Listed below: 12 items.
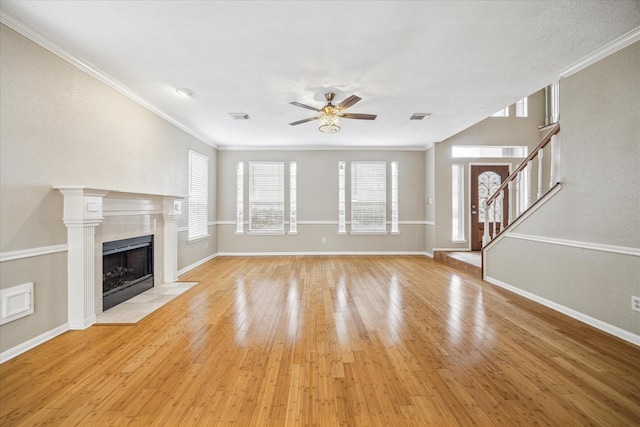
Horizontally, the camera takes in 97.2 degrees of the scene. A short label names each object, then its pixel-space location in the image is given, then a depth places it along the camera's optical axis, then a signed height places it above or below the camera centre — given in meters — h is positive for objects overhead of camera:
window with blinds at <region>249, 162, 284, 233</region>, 7.36 +0.44
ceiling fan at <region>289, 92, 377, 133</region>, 3.67 +1.33
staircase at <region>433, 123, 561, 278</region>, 3.64 -0.03
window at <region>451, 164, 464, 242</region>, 6.86 +0.31
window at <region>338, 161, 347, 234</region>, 7.43 +0.32
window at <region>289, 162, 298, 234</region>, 7.41 +0.26
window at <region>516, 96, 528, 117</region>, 6.94 +2.58
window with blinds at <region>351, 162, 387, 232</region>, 7.46 +0.49
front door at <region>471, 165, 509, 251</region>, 6.80 +0.57
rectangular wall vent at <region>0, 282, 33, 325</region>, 2.26 -0.75
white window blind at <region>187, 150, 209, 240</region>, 5.89 +0.39
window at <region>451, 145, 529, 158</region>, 6.84 +1.53
